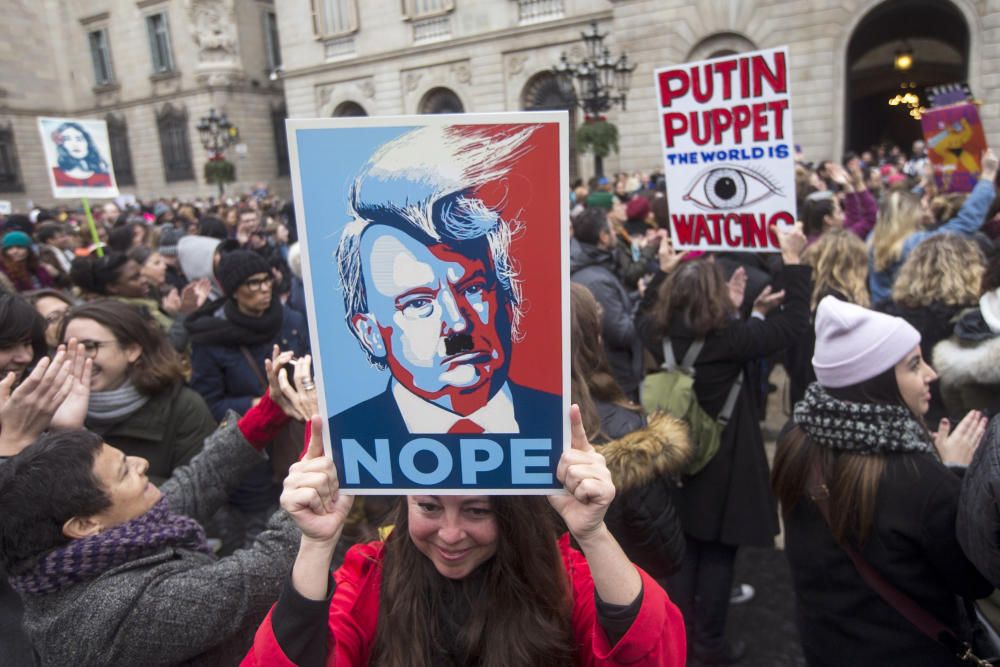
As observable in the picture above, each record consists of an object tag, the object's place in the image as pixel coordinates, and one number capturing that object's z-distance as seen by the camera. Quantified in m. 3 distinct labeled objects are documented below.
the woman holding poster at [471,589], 1.15
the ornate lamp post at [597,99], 10.32
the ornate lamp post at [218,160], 19.75
